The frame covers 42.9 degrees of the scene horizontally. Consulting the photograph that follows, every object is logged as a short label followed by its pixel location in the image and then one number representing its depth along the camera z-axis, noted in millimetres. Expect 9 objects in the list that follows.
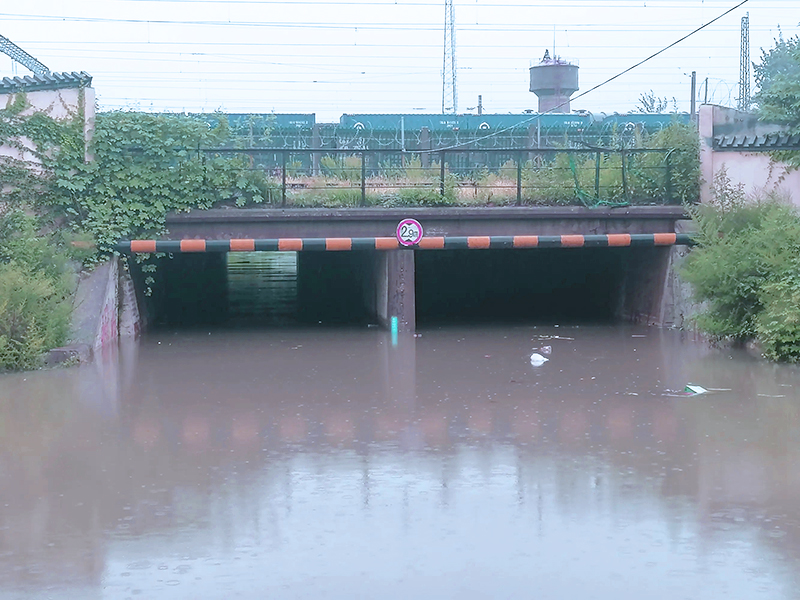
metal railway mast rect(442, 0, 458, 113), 44250
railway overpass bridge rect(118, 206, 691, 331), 18625
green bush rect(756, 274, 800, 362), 13992
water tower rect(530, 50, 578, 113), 47750
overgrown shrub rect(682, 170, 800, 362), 14219
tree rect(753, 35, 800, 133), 18047
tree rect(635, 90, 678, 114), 55944
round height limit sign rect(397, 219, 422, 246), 18750
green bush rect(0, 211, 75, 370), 13898
